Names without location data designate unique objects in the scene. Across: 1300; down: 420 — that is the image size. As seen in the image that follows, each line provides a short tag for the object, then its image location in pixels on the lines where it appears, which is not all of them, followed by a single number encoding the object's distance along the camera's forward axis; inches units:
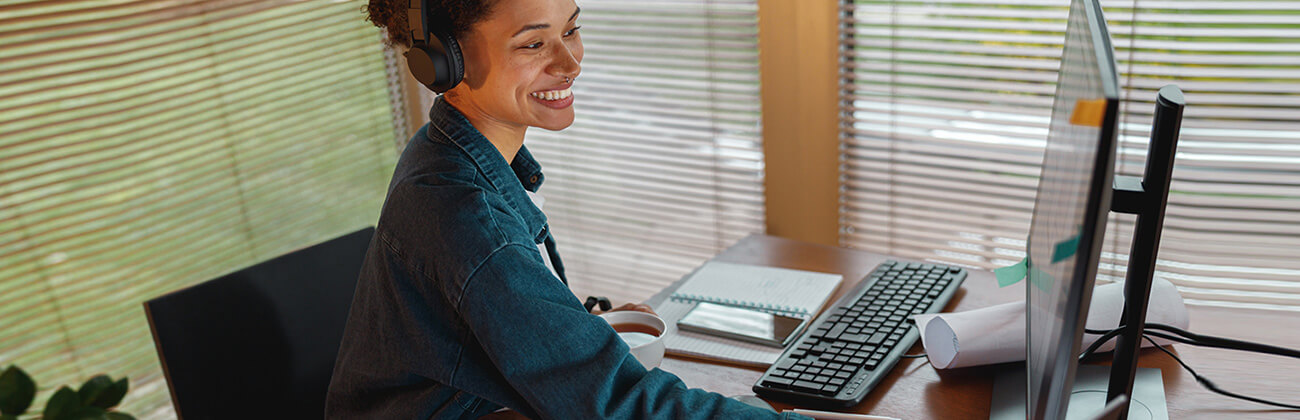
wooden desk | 42.4
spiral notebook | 51.4
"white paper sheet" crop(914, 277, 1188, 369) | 45.6
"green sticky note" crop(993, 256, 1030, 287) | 40.9
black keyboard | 44.7
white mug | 44.2
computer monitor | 23.5
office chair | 51.8
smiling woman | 36.9
